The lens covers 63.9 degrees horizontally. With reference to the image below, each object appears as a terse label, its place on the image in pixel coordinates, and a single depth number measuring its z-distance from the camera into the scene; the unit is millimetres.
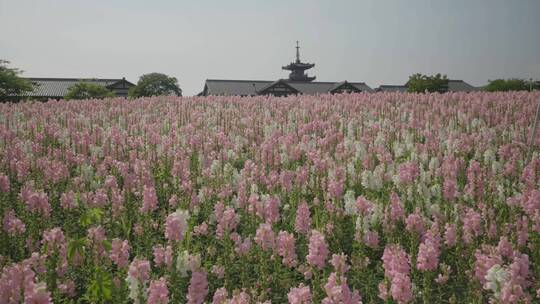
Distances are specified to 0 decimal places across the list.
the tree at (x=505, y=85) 46131
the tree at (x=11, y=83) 33919
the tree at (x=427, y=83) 32406
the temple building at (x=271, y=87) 60031
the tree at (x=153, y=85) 41938
